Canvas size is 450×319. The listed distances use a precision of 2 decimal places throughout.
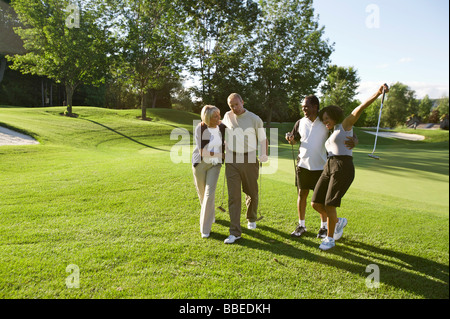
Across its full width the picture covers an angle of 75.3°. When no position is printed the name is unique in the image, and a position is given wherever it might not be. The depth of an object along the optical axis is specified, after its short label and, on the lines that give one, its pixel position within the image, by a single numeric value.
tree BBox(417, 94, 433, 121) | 70.47
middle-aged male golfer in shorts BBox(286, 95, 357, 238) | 4.58
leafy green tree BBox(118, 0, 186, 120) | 27.45
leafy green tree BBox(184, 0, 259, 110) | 22.69
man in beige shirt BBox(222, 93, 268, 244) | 4.67
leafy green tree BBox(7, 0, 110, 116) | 23.38
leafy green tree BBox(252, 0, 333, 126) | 28.72
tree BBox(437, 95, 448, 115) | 49.41
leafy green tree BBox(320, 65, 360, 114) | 28.16
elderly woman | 4.67
